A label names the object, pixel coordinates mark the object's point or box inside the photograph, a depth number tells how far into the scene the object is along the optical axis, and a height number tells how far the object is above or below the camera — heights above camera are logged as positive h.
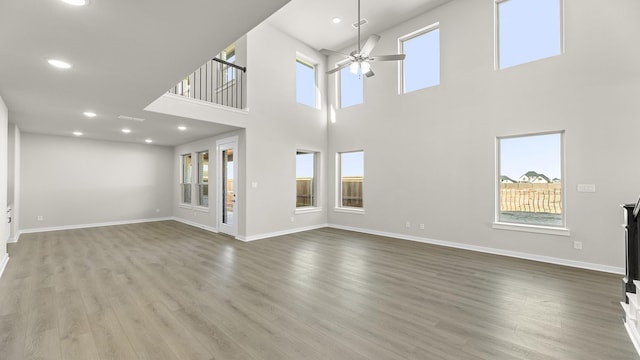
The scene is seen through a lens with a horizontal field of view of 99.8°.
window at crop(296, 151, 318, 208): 7.11 +0.04
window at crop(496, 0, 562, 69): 4.32 +2.52
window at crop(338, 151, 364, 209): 6.97 +0.05
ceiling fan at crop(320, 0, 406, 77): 4.21 +1.95
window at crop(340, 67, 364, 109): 6.93 +2.42
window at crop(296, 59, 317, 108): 7.09 +2.64
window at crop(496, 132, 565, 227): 4.31 -0.01
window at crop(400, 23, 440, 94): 5.62 +2.62
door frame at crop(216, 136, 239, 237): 5.95 -0.07
